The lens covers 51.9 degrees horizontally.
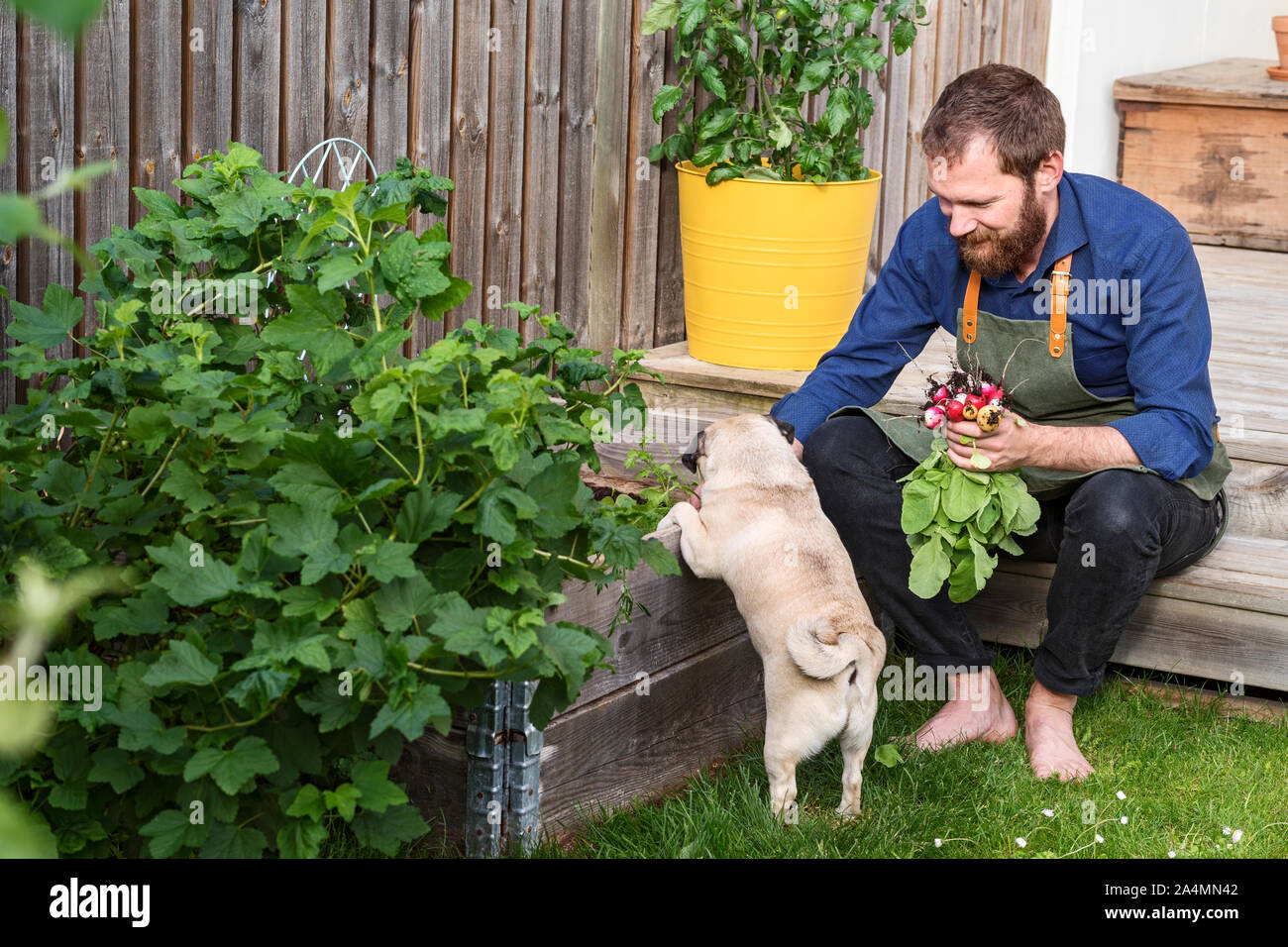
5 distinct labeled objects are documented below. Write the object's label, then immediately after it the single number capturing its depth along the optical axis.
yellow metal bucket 4.25
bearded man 2.95
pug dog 2.67
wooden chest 6.97
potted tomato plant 4.21
